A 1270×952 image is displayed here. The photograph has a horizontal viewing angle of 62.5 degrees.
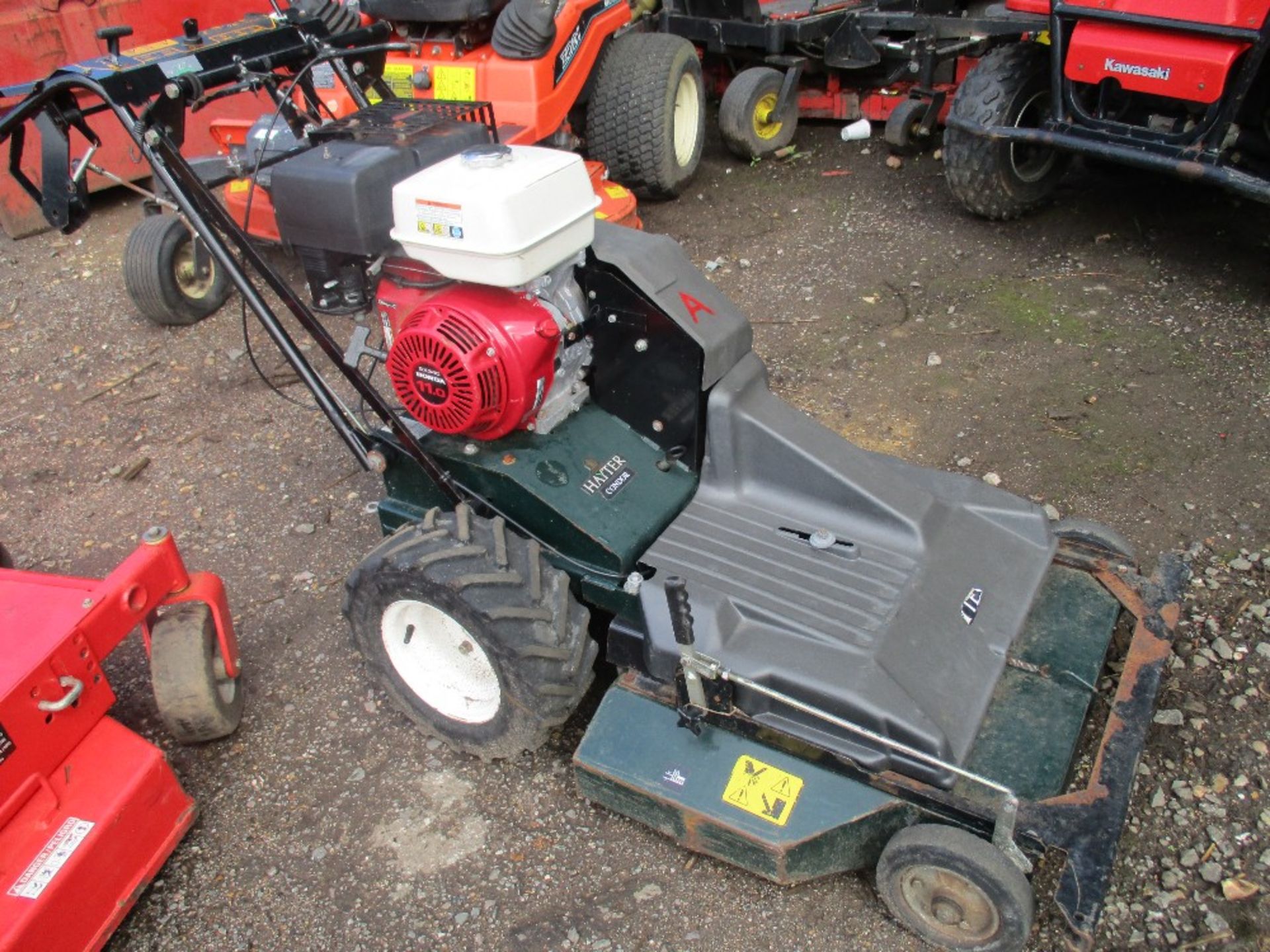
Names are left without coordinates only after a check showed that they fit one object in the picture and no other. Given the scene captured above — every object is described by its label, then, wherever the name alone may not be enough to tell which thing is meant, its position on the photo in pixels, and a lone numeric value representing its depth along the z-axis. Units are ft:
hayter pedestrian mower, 6.94
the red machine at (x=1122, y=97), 12.23
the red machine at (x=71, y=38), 18.48
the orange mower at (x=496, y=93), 14.82
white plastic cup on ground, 19.49
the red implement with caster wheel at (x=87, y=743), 6.84
